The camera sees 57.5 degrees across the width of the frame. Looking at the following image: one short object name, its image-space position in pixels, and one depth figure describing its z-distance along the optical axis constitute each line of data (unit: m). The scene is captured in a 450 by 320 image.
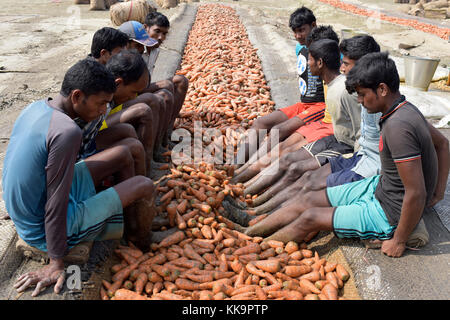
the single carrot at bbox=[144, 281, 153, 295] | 2.38
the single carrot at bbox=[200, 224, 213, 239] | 2.85
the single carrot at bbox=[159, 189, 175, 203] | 3.11
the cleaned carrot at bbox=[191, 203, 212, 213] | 3.06
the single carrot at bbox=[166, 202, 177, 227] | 2.91
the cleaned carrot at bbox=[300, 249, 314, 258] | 2.67
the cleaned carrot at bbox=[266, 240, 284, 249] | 2.74
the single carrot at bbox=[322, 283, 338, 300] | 2.25
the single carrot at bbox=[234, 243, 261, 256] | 2.74
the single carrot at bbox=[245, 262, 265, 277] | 2.51
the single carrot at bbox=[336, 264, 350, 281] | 2.40
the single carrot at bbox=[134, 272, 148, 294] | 2.34
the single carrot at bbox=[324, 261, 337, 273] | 2.49
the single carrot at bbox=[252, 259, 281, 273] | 2.52
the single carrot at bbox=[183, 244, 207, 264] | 2.64
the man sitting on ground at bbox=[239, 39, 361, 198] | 3.17
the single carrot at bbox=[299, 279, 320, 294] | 2.34
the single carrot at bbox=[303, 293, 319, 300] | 2.25
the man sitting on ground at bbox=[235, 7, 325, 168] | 3.91
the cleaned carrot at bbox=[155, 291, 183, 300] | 2.27
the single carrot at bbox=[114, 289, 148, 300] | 2.24
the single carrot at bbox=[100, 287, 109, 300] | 2.26
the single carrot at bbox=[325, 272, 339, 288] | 2.36
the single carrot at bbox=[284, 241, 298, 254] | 2.70
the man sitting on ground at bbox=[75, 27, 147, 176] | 2.57
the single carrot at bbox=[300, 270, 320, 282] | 2.44
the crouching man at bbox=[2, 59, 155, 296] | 1.98
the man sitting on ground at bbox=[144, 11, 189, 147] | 4.27
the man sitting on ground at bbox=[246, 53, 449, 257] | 2.18
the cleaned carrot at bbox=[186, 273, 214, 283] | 2.45
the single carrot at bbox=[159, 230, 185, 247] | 2.71
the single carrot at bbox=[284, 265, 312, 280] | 2.52
